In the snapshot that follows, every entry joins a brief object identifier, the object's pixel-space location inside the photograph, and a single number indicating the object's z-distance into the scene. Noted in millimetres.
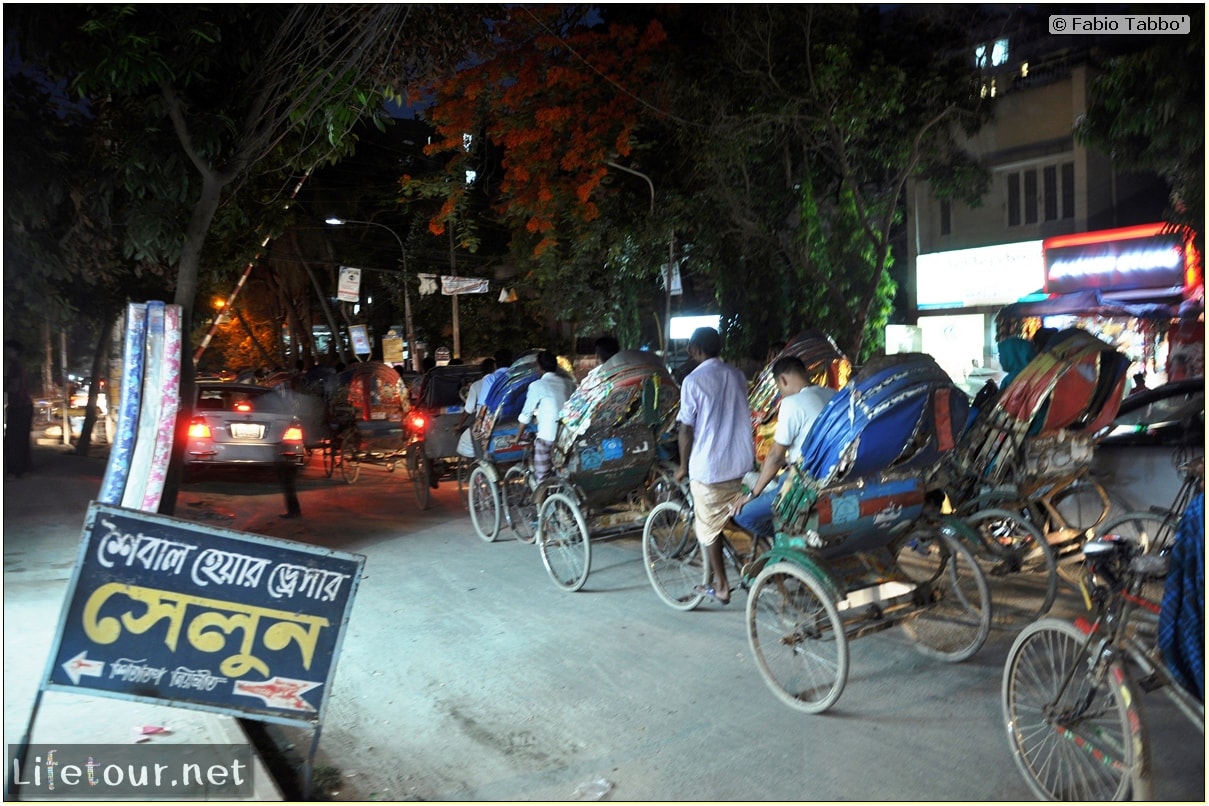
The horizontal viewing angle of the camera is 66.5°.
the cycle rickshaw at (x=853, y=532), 4766
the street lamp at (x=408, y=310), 30359
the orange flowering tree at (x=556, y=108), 15945
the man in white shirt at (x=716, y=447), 6055
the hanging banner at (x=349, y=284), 28375
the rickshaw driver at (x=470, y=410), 10258
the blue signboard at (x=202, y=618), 3658
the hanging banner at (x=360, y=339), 34281
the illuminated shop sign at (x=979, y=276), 17609
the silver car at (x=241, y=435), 13188
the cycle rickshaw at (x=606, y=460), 7367
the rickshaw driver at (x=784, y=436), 5461
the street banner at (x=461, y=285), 26583
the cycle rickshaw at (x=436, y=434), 11922
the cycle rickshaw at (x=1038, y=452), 6363
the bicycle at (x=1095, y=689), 3287
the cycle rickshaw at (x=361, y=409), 14805
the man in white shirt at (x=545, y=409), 8391
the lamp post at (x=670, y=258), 16814
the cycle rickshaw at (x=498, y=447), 9344
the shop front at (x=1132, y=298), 10844
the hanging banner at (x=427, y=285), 28219
